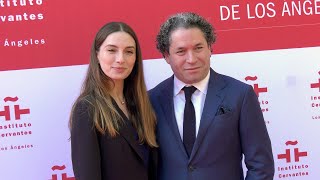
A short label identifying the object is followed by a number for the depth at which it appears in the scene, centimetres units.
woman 151
